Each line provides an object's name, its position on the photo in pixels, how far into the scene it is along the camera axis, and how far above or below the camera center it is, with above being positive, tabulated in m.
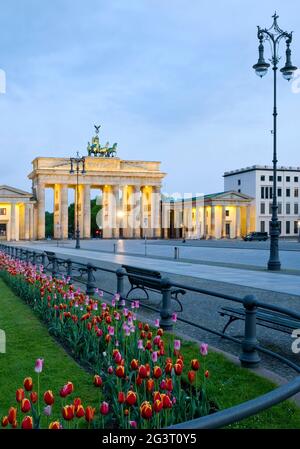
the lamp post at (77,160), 57.12 +8.21
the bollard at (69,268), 16.16 -1.46
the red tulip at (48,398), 3.33 -1.25
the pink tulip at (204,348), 4.88 -1.29
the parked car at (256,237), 87.69 -1.88
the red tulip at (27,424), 2.71 -1.17
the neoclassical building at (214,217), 111.81 +2.46
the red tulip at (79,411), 3.21 -1.29
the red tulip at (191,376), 4.33 -1.41
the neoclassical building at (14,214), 99.00 +2.67
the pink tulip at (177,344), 5.02 -1.28
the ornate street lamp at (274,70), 21.97 +7.50
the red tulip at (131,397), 3.41 -1.27
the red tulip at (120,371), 4.33 -1.37
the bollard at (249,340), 6.41 -1.62
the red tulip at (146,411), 3.01 -1.21
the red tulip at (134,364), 4.53 -1.36
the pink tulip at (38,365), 3.95 -1.20
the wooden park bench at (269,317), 7.08 -1.51
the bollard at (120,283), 11.05 -1.39
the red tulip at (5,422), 2.90 -1.24
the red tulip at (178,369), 4.48 -1.39
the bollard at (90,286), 13.45 -1.75
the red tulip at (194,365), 4.44 -1.33
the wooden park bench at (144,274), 11.41 -1.37
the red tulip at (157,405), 3.34 -1.30
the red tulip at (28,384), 3.70 -1.27
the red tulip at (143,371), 4.19 -1.32
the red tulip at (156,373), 4.16 -1.32
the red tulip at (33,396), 3.52 -1.31
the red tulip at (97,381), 4.21 -1.43
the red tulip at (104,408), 3.32 -1.32
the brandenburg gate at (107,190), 107.12 +8.85
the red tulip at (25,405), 3.12 -1.22
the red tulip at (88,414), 3.23 -1.32
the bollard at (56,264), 15.66 -1.53
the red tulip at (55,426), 2.68 -1.17
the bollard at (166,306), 8.55 -1.53
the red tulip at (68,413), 3.03 -1.23
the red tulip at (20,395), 3.41 -1.26
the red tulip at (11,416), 2.96 -1.22
